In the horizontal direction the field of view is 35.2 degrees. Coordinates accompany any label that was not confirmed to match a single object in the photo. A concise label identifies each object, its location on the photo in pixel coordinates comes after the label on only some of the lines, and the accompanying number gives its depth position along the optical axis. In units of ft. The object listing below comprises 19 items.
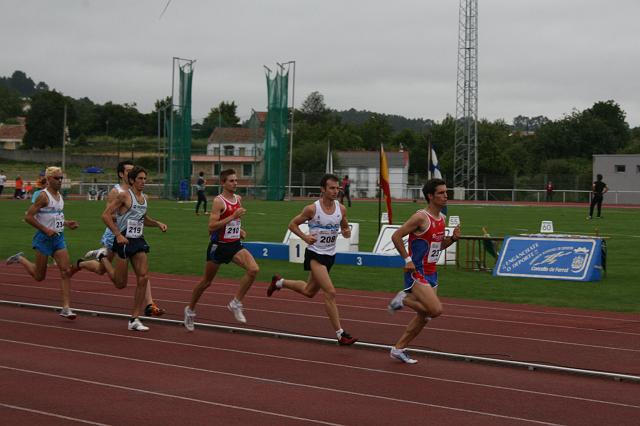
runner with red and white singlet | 37.35
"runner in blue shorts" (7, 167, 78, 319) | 40.01
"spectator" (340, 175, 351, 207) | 160.23
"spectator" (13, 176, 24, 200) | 195.93
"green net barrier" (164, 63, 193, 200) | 188.34
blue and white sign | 57.67
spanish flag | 72.69
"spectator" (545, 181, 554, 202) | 204.33
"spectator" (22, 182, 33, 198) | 203.51
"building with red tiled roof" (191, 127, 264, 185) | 203.41
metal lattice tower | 212.43
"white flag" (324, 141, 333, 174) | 137.94
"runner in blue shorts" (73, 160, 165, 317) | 40.22
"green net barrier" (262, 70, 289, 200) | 192.34
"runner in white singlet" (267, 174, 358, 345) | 34.68
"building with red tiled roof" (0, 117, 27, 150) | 510.58
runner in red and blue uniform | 30.99
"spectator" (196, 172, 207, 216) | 134.72
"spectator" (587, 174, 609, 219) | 124.66
